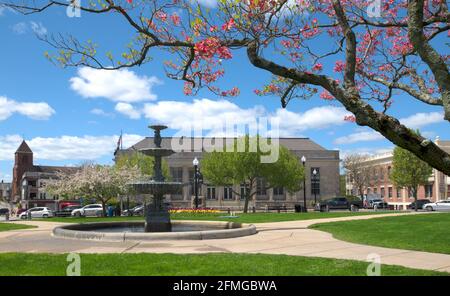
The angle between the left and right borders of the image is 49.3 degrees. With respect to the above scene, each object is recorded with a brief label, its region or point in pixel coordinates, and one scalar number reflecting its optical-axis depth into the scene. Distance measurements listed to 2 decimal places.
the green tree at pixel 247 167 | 58.50
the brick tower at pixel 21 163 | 129.38
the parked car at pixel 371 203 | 73.99
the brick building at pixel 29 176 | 110.31
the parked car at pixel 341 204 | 62.09
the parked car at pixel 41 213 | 59.16
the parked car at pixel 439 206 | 56.31
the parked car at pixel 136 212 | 51.08
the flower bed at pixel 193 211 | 38.35
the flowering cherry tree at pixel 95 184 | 47.09
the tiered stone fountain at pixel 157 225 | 14.34
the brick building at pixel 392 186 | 74.56
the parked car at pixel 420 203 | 67.62
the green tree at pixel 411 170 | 61.41
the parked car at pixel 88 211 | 55.06
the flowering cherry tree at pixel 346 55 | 6.94
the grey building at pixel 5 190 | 171.00
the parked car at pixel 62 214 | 53.26
